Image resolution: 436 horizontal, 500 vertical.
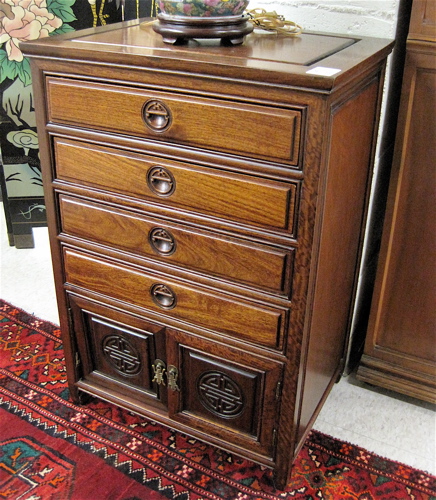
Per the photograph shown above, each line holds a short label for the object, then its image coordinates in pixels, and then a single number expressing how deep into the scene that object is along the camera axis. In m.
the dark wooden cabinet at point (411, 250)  1.25
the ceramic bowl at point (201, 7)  1.08
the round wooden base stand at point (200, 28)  1.09
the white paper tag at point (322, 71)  0.90
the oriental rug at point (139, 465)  1.32
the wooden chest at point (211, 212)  0.99
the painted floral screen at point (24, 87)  1.93
